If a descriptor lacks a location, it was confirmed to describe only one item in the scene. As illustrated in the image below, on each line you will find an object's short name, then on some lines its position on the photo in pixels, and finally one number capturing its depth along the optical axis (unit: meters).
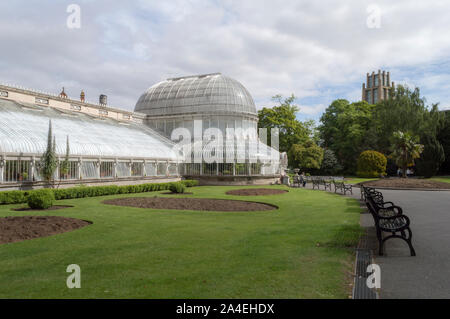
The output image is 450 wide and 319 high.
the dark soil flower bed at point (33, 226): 9.24
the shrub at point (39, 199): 14.67
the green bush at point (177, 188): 24.05
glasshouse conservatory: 22.35
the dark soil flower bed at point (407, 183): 29.60
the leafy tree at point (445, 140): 54.75
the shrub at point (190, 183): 33.28
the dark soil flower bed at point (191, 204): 15.80
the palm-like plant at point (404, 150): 38.28
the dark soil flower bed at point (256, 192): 24.28
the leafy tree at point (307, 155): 51.59
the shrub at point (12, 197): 17.17
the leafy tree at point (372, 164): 50.16
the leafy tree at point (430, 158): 48.06
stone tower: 134.88
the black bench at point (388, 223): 7.78
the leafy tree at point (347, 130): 60.62
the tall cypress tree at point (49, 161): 21.27
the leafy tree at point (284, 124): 57.53
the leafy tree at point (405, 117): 53.28
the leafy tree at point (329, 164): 58.31
